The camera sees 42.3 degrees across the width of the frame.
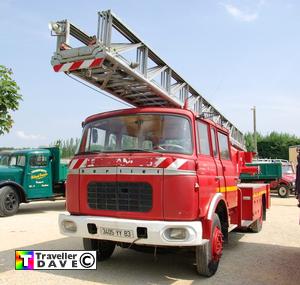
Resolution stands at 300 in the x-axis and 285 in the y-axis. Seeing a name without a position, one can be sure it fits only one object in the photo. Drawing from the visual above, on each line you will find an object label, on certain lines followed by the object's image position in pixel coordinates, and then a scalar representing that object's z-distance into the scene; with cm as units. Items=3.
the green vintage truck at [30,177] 1169
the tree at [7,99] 1363
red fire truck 474
